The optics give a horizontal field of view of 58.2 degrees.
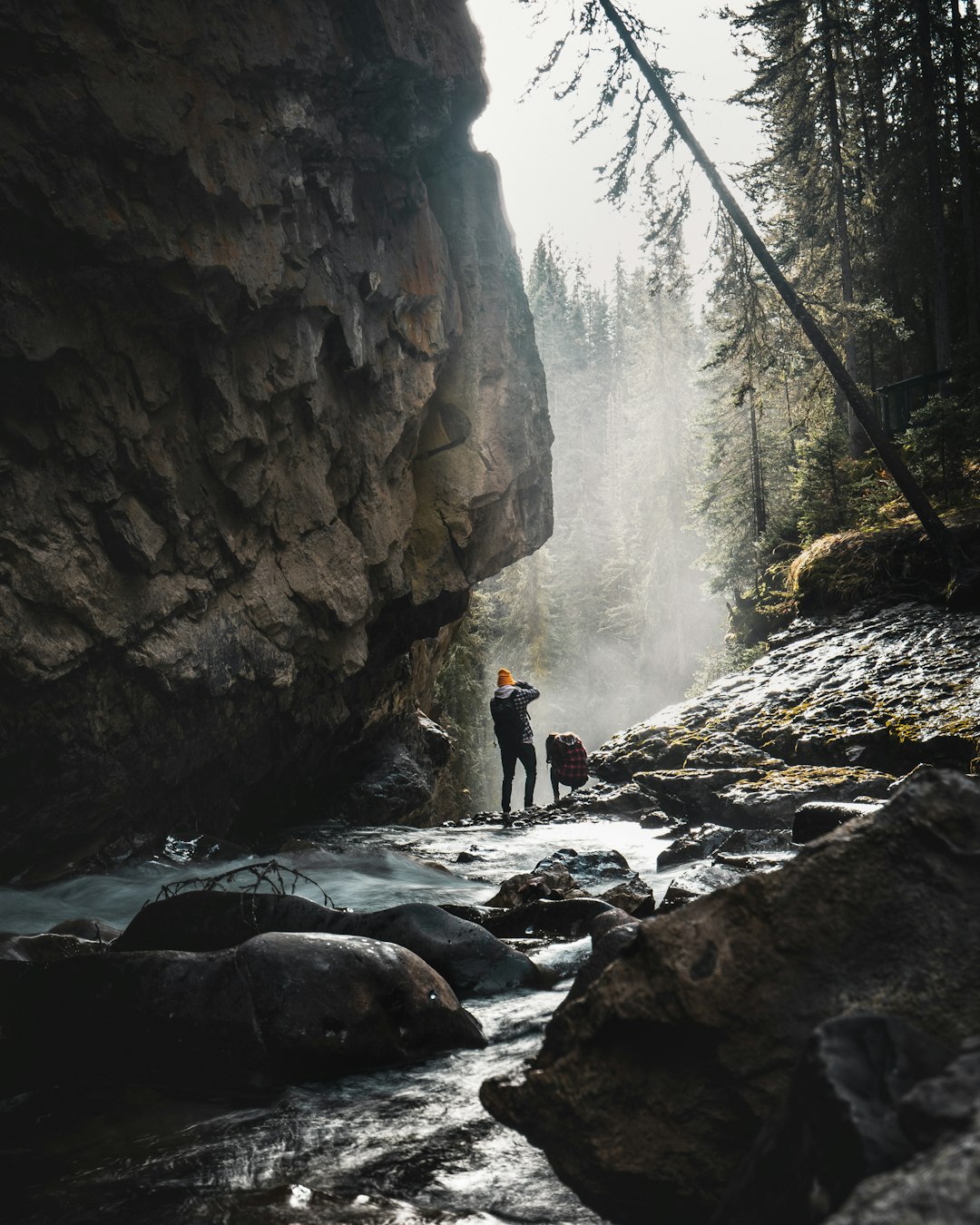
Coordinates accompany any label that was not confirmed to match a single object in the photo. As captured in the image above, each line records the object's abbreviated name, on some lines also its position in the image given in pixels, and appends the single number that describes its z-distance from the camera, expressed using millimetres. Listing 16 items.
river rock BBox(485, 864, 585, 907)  7180
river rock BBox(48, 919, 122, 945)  6438
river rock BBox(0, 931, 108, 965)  5586
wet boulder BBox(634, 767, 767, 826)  12000
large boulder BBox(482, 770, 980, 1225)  2197
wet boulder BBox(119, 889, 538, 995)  5125
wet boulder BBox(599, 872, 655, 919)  6039
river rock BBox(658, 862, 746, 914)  6105
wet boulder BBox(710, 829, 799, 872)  7566
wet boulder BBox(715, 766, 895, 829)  10250
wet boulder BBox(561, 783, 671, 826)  13414
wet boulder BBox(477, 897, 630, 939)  6168
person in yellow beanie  15688
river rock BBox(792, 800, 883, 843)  7617
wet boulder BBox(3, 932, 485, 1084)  3863
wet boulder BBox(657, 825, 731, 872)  9148
